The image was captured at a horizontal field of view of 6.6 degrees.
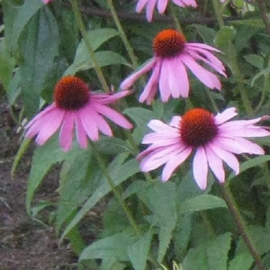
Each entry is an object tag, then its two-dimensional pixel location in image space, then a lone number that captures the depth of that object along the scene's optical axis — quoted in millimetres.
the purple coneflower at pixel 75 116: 2021
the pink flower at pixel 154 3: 2112
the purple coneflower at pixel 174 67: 2029
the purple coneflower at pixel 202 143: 1925
